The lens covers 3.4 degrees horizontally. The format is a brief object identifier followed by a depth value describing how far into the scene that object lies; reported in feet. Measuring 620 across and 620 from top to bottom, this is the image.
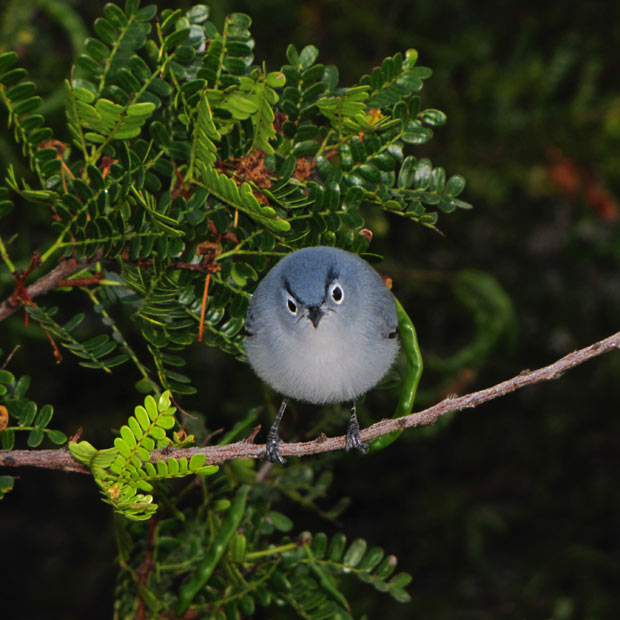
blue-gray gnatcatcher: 9.89
